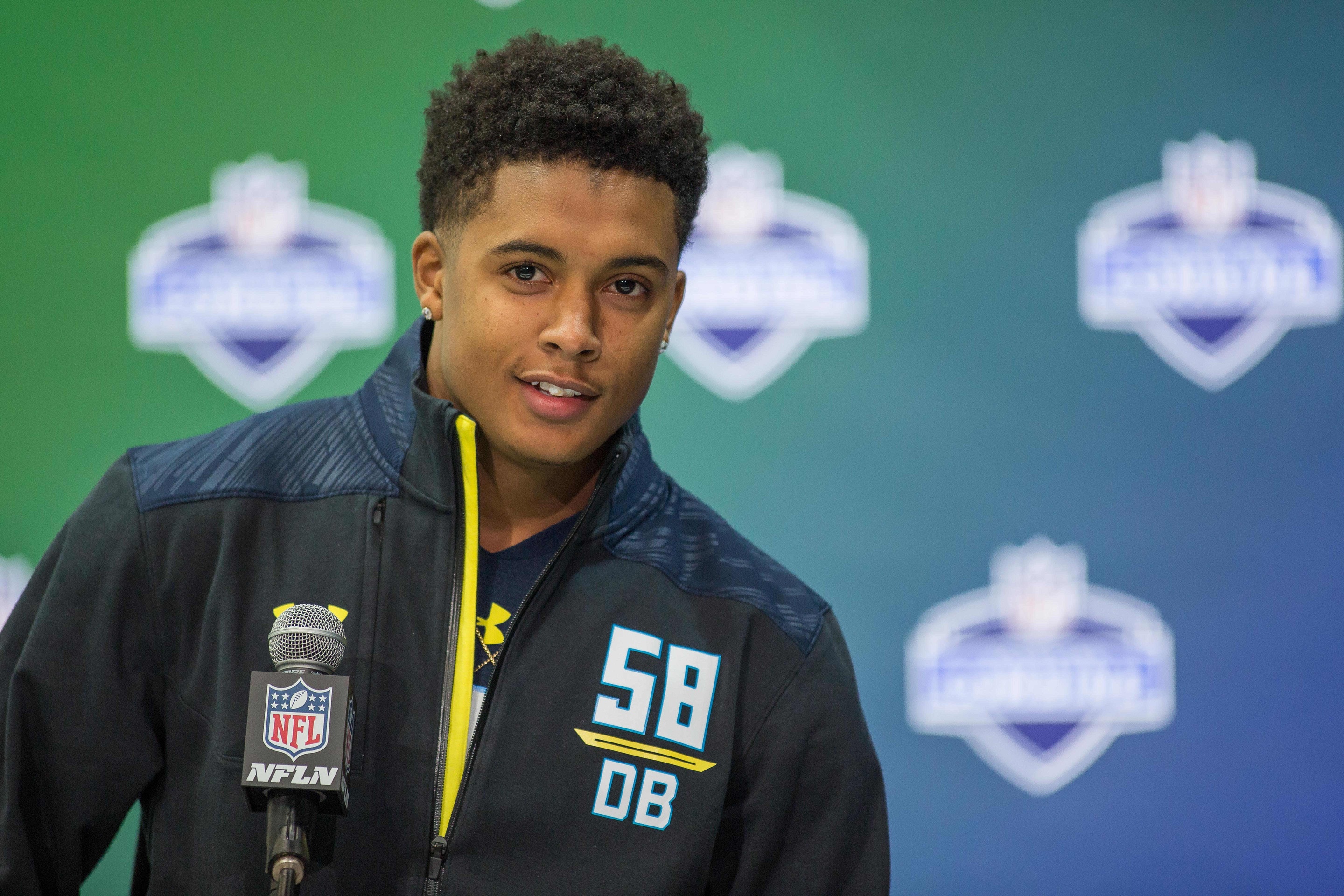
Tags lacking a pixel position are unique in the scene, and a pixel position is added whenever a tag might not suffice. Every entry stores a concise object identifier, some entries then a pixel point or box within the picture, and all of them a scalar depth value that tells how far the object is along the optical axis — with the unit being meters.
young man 5.98
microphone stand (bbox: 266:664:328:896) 5.82
